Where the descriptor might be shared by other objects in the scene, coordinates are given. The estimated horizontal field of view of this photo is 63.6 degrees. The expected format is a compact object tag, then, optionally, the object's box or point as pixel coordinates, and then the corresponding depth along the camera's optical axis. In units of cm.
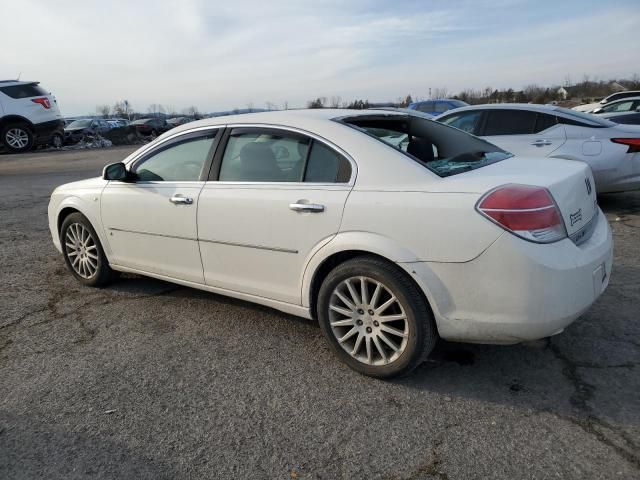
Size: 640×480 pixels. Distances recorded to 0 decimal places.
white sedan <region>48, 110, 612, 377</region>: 256
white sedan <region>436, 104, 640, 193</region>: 640
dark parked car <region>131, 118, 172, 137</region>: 2953
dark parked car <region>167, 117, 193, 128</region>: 3397
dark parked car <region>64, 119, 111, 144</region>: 2588
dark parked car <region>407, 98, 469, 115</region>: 1741
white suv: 1722
